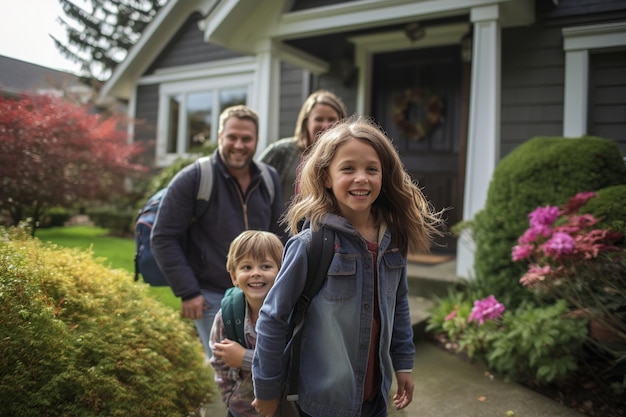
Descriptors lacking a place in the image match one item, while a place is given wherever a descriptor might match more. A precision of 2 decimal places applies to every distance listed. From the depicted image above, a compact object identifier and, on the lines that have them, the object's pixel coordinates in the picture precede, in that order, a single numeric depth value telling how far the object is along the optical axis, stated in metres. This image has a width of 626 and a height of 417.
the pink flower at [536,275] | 3.19
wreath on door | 6.67
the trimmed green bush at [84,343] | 1.99
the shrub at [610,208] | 3.24
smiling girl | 1.54
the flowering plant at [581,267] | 2.99
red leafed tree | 3.30
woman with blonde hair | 3.02
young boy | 1.97
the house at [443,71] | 4.79
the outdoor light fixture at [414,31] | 6.13
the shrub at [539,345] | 3.11
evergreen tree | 18.61
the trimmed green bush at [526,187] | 3.87
